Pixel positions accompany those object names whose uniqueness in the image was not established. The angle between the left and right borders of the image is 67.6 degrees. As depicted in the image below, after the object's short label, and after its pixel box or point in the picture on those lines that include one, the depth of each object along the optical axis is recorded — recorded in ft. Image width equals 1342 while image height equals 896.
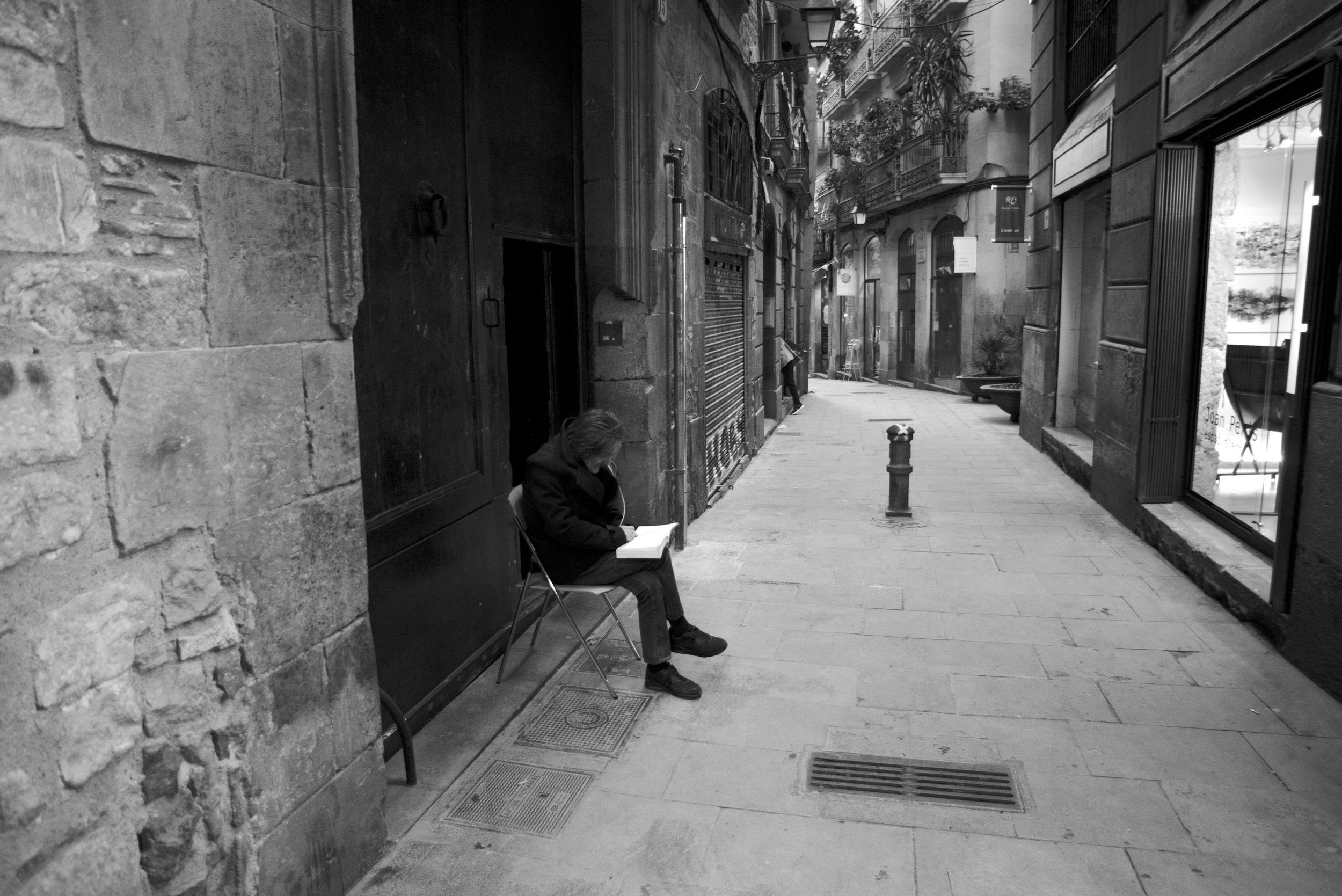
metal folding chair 16.12
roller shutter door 32.45
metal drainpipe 24.39
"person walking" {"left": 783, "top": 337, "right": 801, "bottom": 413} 59.21
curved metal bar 12.35
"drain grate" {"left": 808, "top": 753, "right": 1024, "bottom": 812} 12.79
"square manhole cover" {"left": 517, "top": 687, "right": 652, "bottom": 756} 14.43
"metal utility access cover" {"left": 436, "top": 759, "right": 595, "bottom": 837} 12.25
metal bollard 28.81
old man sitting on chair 15.99
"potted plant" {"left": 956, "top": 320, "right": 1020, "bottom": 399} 69.05
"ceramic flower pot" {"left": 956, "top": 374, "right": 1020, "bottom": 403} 61.31
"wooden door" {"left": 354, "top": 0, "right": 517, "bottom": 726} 13.43
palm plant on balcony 74.02
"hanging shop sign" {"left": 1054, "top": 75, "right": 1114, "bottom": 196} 31.10
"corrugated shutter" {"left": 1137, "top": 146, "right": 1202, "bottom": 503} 24.48
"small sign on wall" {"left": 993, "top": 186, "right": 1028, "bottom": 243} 53.11
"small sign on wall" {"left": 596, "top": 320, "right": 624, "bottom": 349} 22.84
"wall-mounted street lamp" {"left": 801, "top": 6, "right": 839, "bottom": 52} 36.14
